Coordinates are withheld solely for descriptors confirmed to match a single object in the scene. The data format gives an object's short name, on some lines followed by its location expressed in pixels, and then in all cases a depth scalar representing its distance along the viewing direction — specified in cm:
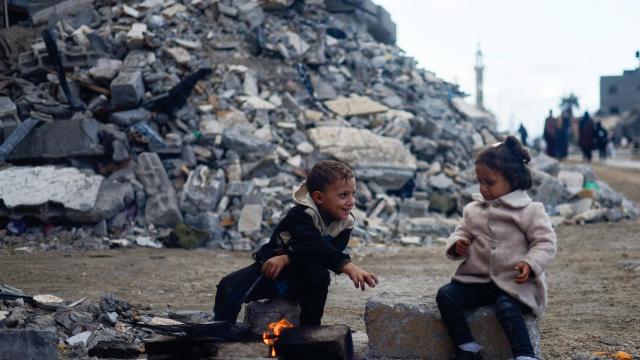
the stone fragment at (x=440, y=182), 1273
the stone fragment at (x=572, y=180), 1341
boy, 359
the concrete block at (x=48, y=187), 989
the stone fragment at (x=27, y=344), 303
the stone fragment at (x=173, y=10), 1499
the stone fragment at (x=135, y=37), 1341
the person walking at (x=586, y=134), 2377
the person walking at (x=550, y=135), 2282
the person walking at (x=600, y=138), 2503
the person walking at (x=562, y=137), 2322
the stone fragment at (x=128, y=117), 1145
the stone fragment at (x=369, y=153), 1216
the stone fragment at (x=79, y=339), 392
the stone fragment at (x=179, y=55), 1323
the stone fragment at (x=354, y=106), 1371
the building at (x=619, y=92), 6066
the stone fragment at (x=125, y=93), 1169
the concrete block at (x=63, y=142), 1082
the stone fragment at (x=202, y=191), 1052
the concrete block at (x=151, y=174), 1066
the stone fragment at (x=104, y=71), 1235
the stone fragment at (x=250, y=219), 1028
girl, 341
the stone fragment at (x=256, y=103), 1286
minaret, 4420
